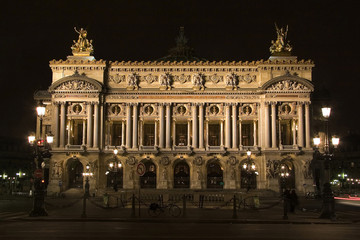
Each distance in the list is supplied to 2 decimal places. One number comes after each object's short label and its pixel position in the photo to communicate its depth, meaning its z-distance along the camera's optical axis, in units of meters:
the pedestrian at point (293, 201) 39.59
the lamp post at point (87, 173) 70.00
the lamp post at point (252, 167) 73.19
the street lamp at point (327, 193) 34.84
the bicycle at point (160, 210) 34.88
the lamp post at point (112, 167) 71.38
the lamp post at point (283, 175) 72.21
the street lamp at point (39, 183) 35.41
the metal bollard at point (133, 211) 34.62
